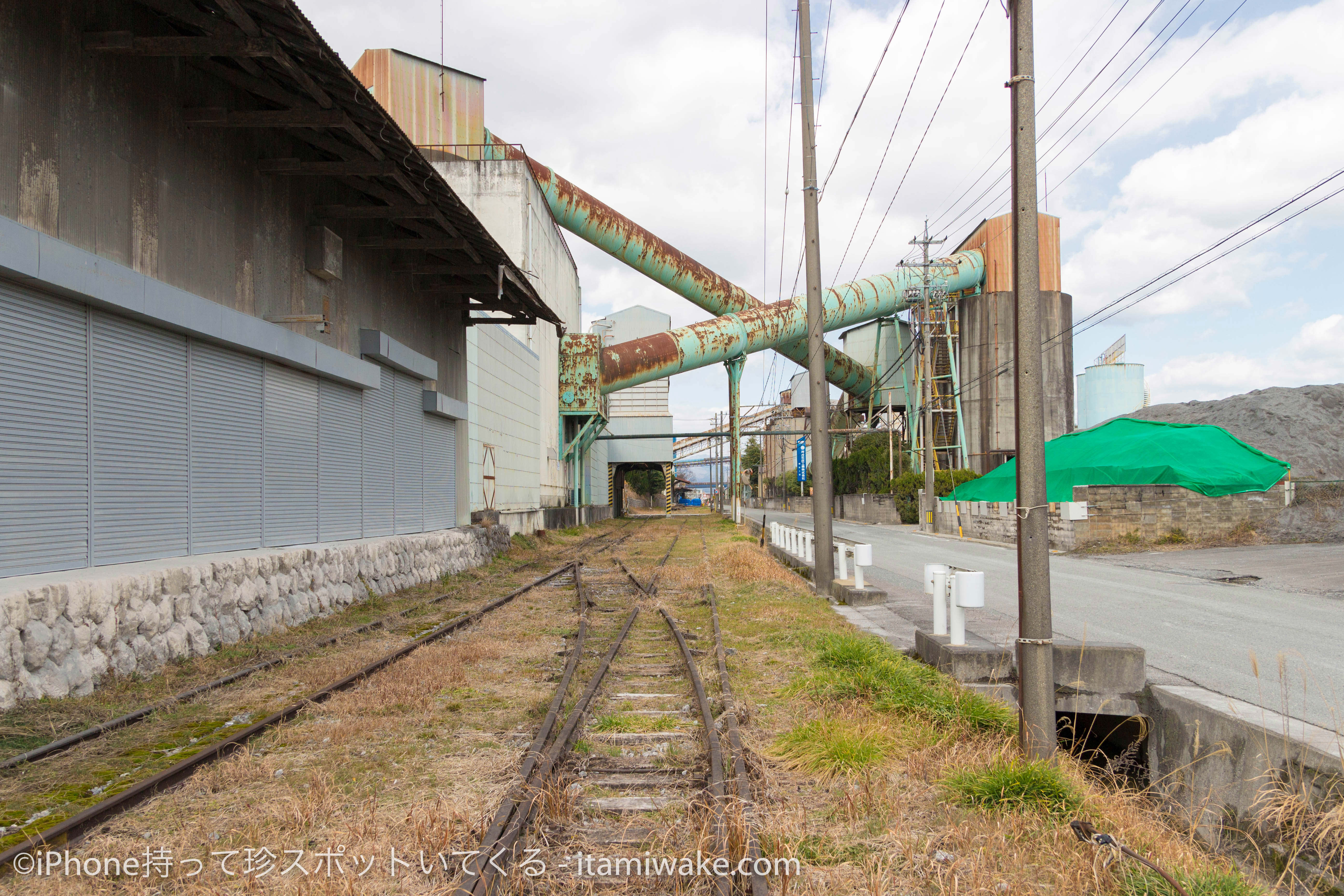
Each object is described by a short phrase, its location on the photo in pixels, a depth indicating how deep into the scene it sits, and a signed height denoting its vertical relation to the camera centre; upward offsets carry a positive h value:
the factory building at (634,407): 49.88 +4.99
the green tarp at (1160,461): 21.70 +0.28
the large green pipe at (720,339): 31.72 +5.33
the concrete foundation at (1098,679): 6.36 -1.61
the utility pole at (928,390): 34.53 +3.61
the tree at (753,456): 107.38 +2.54
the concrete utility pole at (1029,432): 5.21 +0.26
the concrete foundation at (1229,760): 4.53 -1.75
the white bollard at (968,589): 6.99 -0.99
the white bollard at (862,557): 12.16 -1.23
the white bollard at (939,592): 7.95 -1.15
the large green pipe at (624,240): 32.59 +9.40
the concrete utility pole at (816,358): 13.36 +1.93
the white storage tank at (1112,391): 54.22 +5.33
